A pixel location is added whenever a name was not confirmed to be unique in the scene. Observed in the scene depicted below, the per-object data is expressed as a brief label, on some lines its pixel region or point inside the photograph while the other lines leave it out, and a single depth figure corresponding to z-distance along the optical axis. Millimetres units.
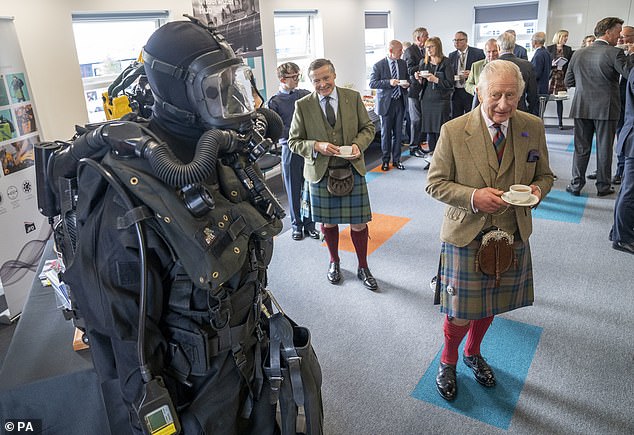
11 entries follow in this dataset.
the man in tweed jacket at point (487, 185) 1848
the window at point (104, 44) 4297
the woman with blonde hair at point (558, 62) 7621
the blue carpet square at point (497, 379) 2199
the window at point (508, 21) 8992
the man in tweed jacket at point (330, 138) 3117
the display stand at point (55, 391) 1445
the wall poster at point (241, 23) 4996
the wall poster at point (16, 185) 3141
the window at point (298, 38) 6625
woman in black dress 5898
